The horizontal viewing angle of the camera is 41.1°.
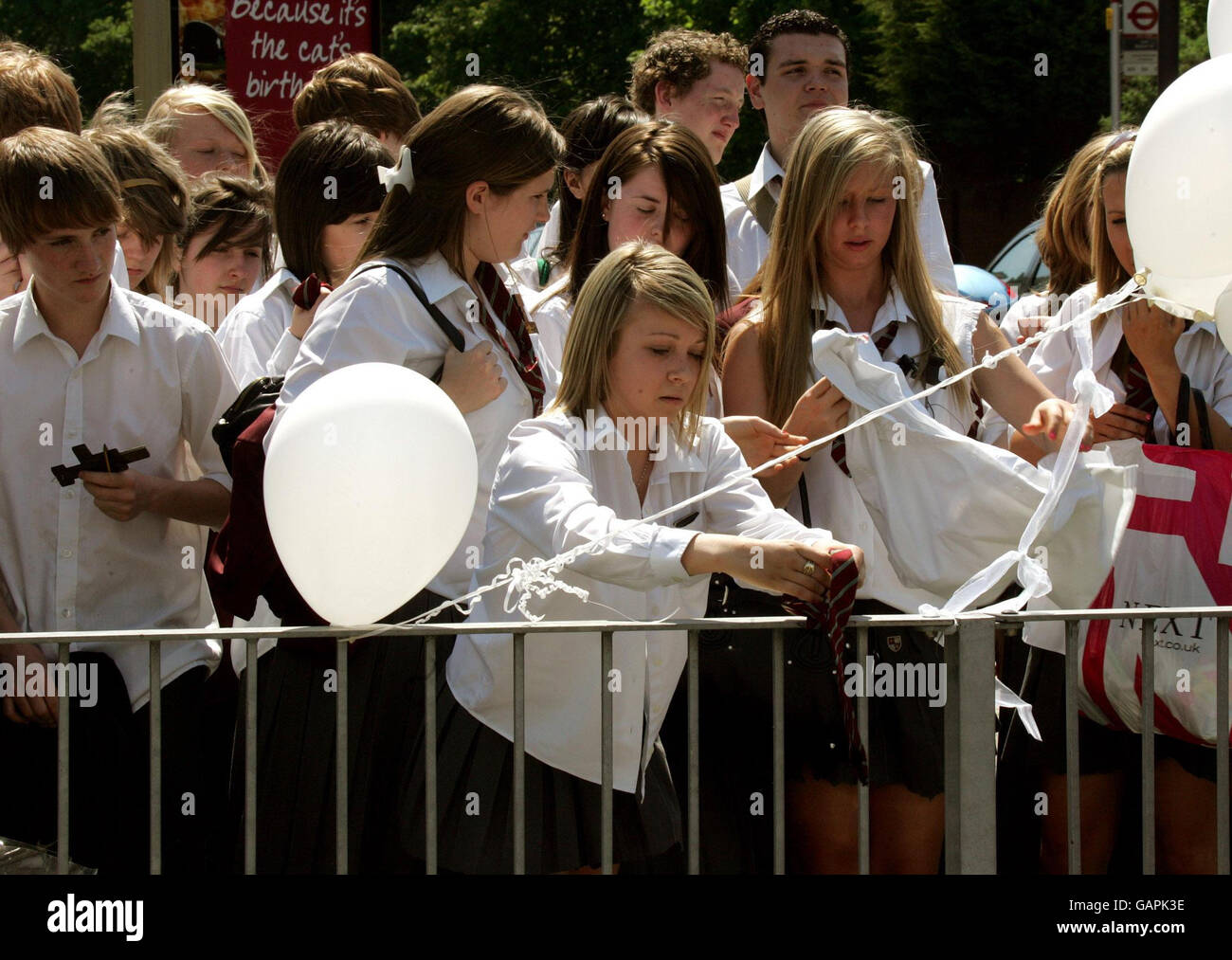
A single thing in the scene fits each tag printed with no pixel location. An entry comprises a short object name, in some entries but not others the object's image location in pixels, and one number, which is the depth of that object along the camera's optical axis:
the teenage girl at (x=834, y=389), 3.59
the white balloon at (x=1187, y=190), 3.34
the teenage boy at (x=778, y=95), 5.21
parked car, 11.34
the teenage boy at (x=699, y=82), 5.75
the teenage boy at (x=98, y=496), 3.49
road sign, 13.76
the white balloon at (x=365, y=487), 2.96
